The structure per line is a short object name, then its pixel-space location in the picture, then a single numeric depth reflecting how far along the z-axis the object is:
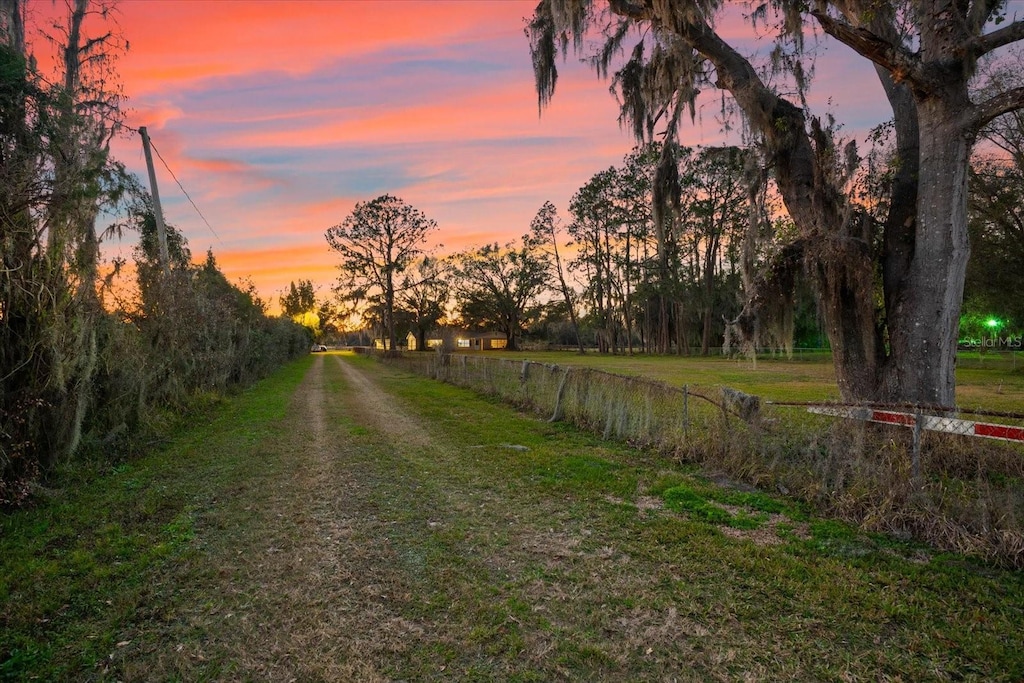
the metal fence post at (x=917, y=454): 4.63
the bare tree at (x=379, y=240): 38.25
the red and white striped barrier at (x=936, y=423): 4.38
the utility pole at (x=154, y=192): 12.94
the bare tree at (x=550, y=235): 51.71
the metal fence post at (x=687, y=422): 6.95
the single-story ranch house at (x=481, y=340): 78.59
